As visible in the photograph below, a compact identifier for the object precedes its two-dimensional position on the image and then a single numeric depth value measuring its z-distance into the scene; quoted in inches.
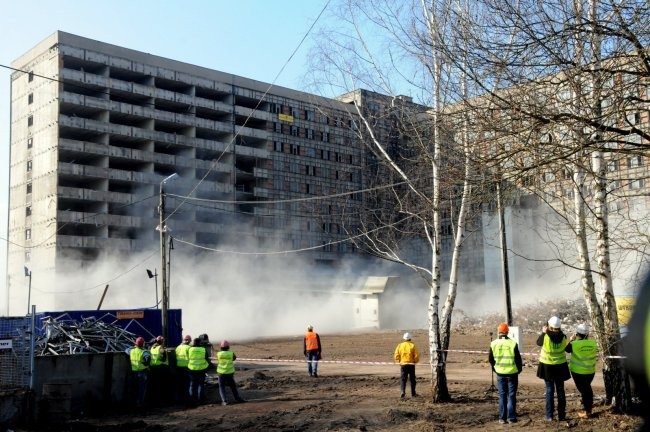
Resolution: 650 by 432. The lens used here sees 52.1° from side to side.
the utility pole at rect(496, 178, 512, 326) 785.3
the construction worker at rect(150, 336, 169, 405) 699.4
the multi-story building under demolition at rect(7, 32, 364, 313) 2468.0
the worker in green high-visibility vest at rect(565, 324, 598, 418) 474.9
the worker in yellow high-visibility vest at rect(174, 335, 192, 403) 705.0
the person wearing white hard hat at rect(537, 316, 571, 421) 482.3
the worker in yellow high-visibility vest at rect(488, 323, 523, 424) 487.2
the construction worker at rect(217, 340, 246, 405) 660.7
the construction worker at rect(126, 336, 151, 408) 667.9
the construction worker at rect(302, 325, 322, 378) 879.7
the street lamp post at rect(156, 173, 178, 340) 954.1
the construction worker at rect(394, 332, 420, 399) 634.2
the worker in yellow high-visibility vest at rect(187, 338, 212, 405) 671.1
